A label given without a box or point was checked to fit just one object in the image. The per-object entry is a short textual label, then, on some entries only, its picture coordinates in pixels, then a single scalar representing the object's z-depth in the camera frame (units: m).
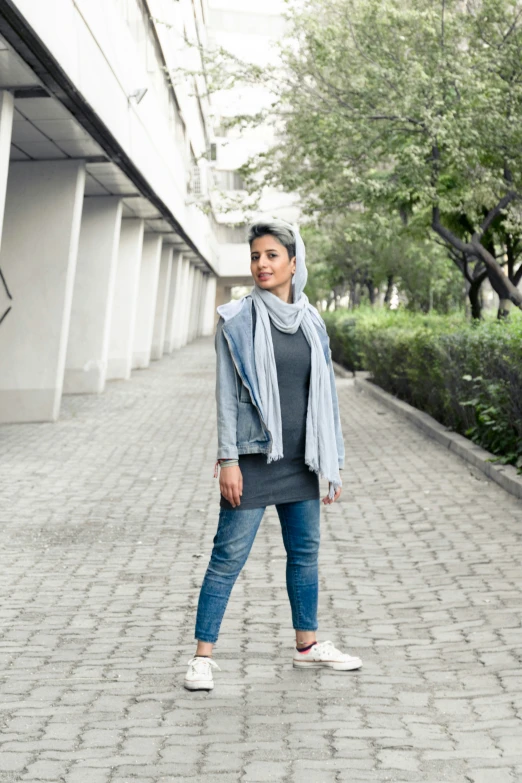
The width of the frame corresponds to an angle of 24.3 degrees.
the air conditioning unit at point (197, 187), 35.41
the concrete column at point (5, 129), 12.82
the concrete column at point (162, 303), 38.62
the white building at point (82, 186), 13.03
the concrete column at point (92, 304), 22.38
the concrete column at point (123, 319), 27.23
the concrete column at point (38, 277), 17.33
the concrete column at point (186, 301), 51.19
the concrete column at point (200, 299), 67.81
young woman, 4.89
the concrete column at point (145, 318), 33.09
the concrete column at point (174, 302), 44.09
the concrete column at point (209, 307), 75.94
